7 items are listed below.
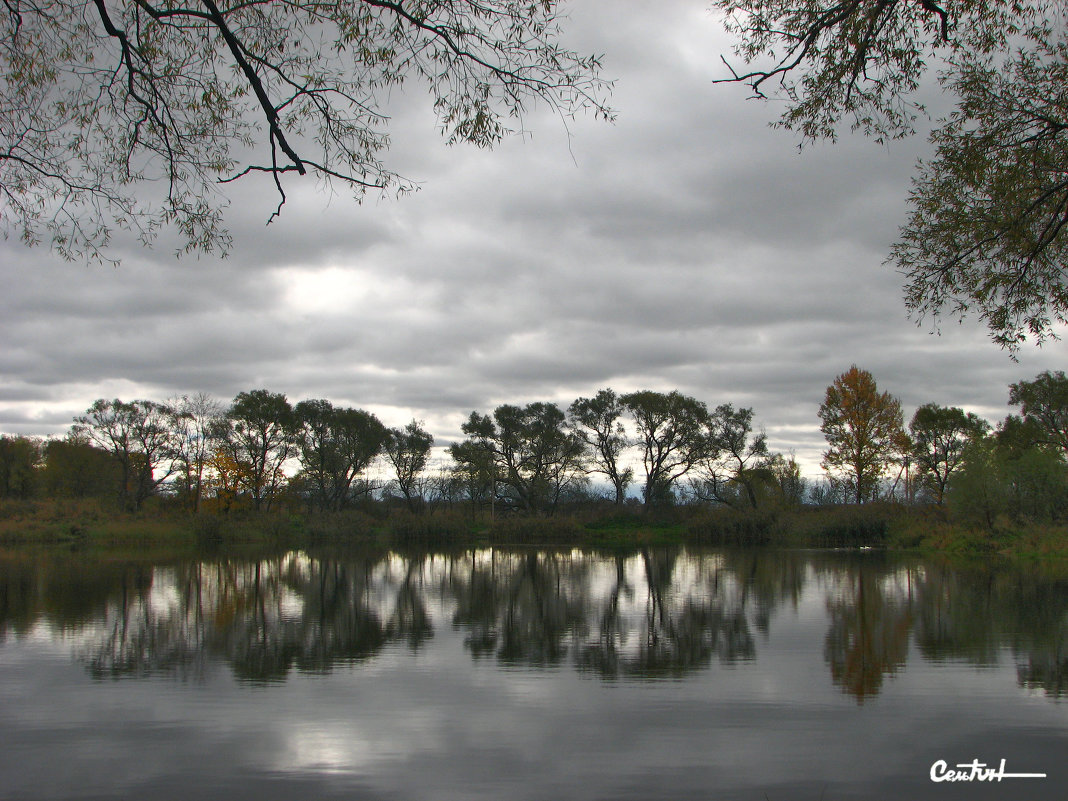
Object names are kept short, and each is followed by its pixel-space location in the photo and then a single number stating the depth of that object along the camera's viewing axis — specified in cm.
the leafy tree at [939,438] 5350
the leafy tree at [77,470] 5614
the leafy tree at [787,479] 5203
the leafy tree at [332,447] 5781
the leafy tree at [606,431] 5491
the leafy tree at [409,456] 6200
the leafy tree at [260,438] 5316
